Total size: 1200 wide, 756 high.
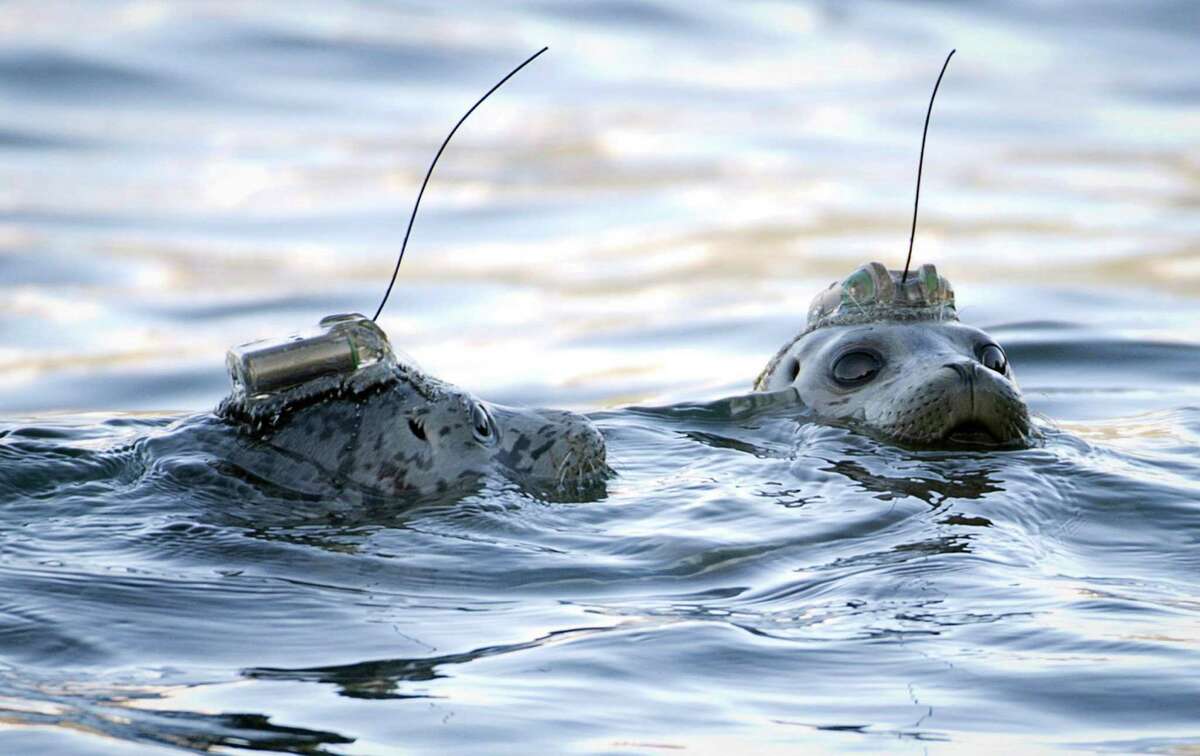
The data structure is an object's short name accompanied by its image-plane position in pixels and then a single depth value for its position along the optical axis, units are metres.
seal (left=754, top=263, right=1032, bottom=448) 13.53
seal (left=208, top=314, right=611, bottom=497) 11.79
